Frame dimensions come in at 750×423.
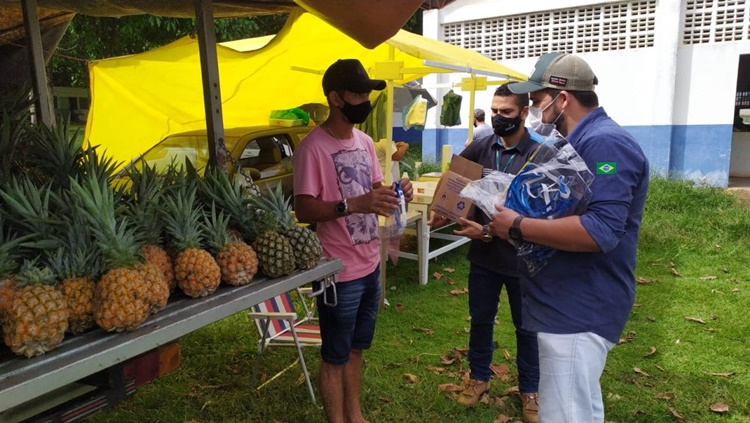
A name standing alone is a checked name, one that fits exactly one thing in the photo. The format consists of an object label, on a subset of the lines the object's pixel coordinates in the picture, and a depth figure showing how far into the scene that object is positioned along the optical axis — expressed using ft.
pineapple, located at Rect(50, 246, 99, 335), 5.81
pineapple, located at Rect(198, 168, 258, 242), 8.21
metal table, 4.93
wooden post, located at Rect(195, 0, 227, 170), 9.65
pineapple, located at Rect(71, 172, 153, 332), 5.70
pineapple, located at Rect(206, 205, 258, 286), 7.25
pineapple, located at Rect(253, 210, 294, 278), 7.55
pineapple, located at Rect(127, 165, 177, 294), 6.89
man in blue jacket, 7.45
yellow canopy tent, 26.76
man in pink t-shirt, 9.29
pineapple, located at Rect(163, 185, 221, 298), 6.82
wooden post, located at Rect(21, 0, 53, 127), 9.56
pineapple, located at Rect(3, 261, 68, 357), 5.20
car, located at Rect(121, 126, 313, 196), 23.72
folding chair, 12.52
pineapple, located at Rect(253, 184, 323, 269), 7.91
